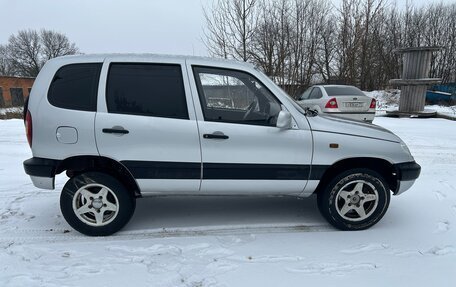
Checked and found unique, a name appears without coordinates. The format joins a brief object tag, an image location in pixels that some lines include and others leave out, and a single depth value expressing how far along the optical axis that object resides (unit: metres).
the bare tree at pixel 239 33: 13.99
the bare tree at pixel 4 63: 55.44
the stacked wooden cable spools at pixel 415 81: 13.97
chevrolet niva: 3.19
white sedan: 9.57
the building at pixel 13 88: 42.44
